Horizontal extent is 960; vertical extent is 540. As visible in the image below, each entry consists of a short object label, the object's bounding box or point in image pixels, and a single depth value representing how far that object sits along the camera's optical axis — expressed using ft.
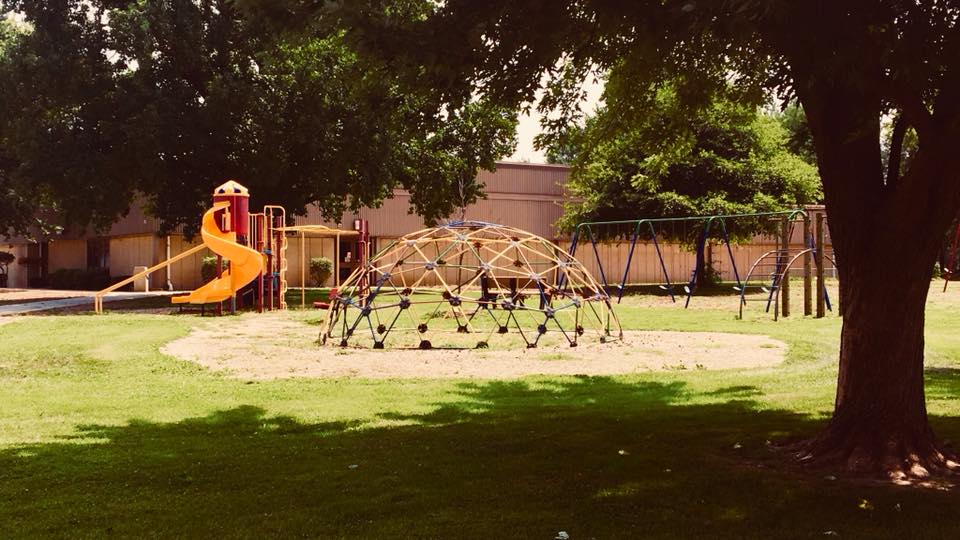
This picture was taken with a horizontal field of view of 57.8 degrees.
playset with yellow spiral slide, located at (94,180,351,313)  71.26
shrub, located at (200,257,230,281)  118.73
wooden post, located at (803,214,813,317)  67.92
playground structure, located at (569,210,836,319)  68.08
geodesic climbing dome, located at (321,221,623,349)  49.70
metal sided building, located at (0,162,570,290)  130.62
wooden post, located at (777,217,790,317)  67.82
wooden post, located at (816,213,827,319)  66.39
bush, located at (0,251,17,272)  148.15
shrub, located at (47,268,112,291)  134.00
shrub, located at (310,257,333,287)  128.57
